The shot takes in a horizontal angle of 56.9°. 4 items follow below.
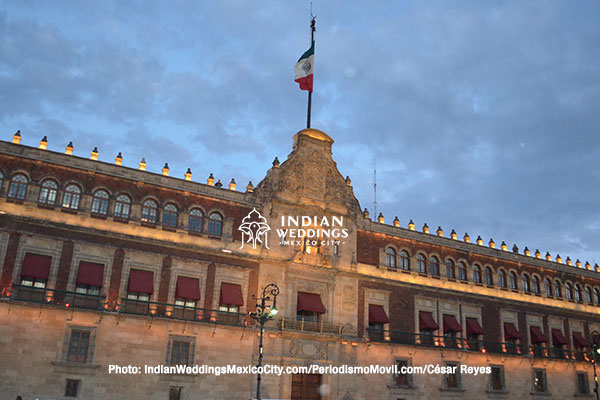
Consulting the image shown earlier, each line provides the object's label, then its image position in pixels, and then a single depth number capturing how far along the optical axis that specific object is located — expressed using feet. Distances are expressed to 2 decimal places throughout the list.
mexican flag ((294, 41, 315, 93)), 144.15
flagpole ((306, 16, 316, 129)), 148.95
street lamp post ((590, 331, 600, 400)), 169.27
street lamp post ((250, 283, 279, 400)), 91.40
